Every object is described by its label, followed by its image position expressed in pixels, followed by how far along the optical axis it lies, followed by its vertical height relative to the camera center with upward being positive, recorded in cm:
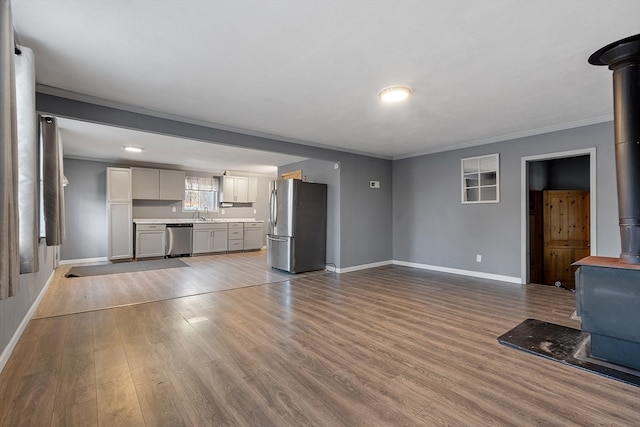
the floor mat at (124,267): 556 -103
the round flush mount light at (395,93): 293 +117
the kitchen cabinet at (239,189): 863 +72
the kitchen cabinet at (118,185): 676 +69
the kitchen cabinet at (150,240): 703 -58
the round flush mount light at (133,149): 570 +126
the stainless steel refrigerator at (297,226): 557 -23
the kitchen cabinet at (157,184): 718 +75
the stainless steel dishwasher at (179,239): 741 -61
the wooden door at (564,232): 493 -35
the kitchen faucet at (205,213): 846 +3
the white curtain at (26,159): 197 +37
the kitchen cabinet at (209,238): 779 -61
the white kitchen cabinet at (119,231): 675 -35
